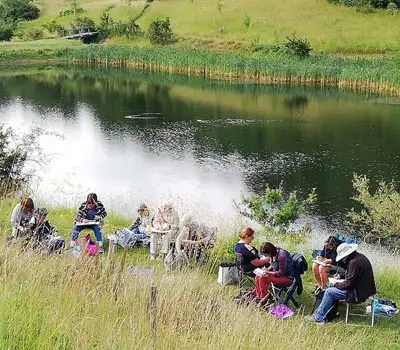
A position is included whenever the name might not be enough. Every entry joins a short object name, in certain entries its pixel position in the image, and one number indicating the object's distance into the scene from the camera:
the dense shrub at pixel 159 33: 64.56
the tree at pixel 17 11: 83.06
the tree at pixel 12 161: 15.34
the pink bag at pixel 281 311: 7.93
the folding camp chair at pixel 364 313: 8.12
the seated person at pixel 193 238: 9.66
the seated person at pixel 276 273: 8.51
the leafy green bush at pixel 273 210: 13.55
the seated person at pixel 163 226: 10.20
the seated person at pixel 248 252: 8.99
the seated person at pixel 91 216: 10.79
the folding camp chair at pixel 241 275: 9.06
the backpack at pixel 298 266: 8.67
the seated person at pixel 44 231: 9.38
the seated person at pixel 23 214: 9.91
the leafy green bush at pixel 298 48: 51.41
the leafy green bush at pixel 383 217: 13.51
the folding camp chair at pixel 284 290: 8.50
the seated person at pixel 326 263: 8.84
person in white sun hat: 7.94
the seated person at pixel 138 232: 10.82
